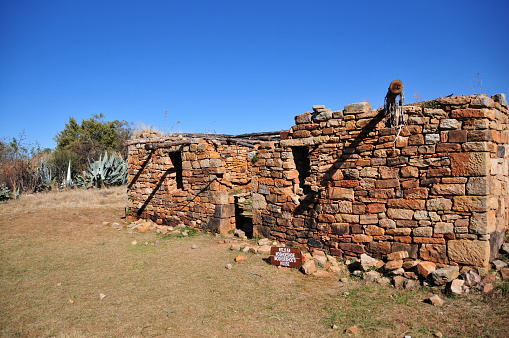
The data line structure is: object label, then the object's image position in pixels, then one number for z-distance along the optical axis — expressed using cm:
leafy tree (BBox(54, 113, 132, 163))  3269
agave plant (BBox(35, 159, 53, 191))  1963
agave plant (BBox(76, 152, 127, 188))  1979
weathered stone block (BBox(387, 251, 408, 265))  562
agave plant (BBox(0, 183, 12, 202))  1592
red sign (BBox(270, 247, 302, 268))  623
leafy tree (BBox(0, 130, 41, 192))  1833
